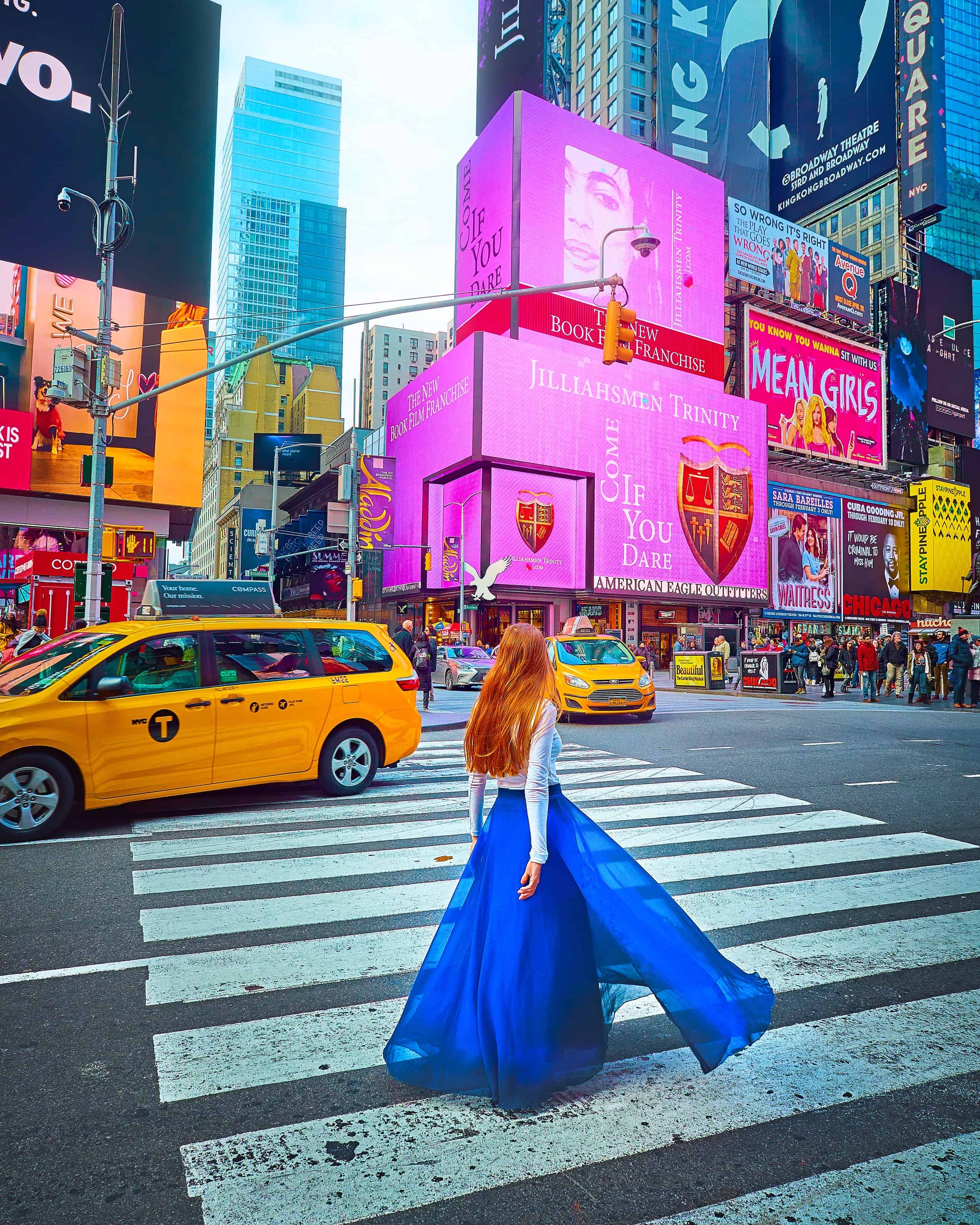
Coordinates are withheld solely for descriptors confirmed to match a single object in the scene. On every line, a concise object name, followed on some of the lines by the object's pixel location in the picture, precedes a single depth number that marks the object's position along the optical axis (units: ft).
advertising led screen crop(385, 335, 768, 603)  163.02
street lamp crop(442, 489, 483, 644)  148.15
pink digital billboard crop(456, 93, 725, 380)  168.86
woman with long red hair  9.48
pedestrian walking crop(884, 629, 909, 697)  88.84
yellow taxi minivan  22.29
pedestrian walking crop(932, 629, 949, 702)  90.07
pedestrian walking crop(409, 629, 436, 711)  64.13
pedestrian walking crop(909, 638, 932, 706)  80.18
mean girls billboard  214.90
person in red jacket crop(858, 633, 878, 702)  85.20
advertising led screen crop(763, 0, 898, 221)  222.69
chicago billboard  225.76
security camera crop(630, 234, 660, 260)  44.11
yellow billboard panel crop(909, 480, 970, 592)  241.96
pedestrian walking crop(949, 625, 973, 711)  74.84
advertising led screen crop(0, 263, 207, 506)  107.45
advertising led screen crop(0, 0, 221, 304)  107.96
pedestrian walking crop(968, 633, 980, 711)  76.33
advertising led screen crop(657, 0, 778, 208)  236.63
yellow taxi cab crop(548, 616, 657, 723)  56.44
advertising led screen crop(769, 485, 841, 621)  205.57
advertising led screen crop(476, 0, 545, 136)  192.34
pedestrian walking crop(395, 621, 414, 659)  61.16
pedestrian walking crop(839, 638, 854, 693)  97.45
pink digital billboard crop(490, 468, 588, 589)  161.17
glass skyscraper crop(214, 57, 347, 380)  537.24
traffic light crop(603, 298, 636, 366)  43.04
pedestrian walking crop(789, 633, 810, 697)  94.02
